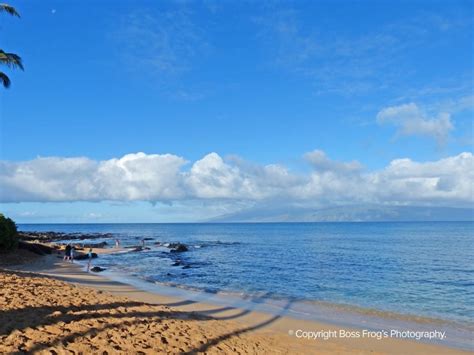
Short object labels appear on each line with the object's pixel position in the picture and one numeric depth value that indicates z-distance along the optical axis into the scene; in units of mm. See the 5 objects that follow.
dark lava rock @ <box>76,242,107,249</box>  65312
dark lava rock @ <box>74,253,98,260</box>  43406
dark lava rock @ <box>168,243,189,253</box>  60075
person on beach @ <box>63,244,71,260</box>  38938
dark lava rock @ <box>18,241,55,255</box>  36712
